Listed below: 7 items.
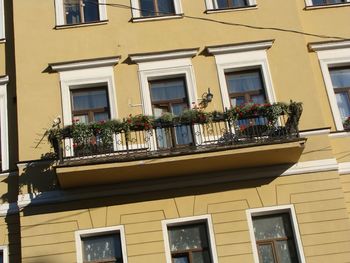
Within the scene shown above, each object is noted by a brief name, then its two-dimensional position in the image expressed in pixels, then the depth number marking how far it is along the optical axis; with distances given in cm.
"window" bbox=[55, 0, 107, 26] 1458
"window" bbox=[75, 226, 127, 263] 1212
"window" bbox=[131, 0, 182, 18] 1462
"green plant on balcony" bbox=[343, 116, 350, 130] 1380
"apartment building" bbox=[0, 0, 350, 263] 1216
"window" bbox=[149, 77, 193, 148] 1370
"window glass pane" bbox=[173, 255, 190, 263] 1214
